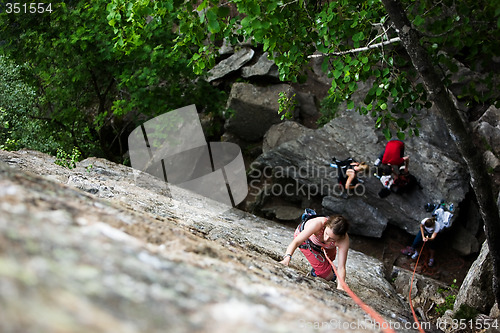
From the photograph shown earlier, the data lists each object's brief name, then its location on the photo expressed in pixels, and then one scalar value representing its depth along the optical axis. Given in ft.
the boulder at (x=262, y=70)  49.44
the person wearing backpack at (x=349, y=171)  34.61
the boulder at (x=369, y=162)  35.19
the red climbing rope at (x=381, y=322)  10.00
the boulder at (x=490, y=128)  36.99
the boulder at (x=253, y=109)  46.58
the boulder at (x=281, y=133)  43.14
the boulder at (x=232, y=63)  52.28
